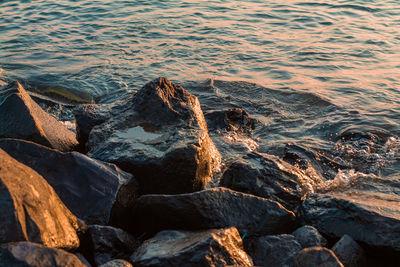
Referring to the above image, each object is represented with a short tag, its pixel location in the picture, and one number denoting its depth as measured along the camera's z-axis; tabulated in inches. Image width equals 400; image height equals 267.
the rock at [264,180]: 157.0
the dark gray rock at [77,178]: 133.5
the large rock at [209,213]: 130.0
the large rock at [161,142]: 156.0
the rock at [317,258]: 105.0
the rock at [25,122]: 160.6
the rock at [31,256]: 85.7
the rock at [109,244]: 118.9
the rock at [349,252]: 122.1
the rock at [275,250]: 122.0
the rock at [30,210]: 92.9
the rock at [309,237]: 128.9
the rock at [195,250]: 105.8
